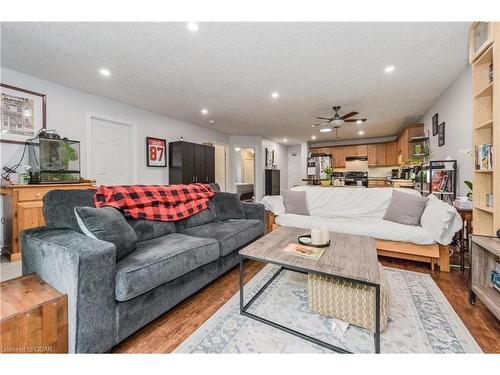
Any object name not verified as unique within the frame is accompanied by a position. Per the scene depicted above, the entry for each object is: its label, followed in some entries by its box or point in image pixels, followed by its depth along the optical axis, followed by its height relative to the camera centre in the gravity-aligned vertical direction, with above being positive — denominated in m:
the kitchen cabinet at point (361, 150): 7.67 +1.17
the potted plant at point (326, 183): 4.22 +0.03
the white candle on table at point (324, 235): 1.68 -0.38
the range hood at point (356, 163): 7.70 +0.72
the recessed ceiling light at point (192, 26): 1.98 +1.42
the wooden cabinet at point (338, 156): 8.05 +1.02
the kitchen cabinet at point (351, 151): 7.83 +1.17
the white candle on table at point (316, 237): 1.66 -0.39
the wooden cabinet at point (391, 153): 7.22 +1.02
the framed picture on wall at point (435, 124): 4.03 +1.09
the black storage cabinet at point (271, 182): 7.68 +0.09
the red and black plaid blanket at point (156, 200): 1.87 -0.14
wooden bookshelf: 1.88 +0.52
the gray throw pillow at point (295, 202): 3.23 -0.26
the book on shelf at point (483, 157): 1.80 +0.22
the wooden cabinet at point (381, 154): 7.45 +1.00
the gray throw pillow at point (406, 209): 2.53 -0.28
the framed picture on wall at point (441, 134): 3.69 +0.82
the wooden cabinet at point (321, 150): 8.35 +1.29
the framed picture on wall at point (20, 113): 2.81 +0.94
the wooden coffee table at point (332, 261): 1.18 -0.47
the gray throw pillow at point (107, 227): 1.38 -0.27
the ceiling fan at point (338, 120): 4.25 +1.25
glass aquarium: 2.91 +0.33
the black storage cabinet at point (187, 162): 4.93 +0.51
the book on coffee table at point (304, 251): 1.46 -0.45
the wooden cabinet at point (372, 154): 7.55 +1.00
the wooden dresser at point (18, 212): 2.61 -0.31
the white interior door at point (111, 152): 3.79 +0.59
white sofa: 2.21 -0.44
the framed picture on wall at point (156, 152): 4.61 +0.70
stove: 7.25 +0.21
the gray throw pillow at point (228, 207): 2.77 -0.28
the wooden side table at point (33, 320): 0.95 -0.60
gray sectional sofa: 1.10 -0.50
